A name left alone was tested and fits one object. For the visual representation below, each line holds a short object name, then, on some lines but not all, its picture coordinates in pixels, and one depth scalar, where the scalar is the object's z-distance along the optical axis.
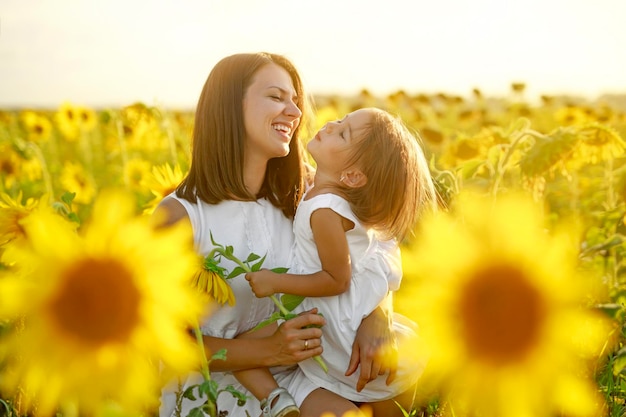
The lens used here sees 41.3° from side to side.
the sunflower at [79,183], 4.16
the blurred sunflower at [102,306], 0.79
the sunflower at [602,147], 2.29
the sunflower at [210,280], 1.33
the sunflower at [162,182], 2.21
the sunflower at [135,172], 3.91
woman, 1.88
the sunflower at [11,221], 1.60
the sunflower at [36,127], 5.95
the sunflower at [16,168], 4.39
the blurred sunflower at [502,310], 0.71
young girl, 1.66
